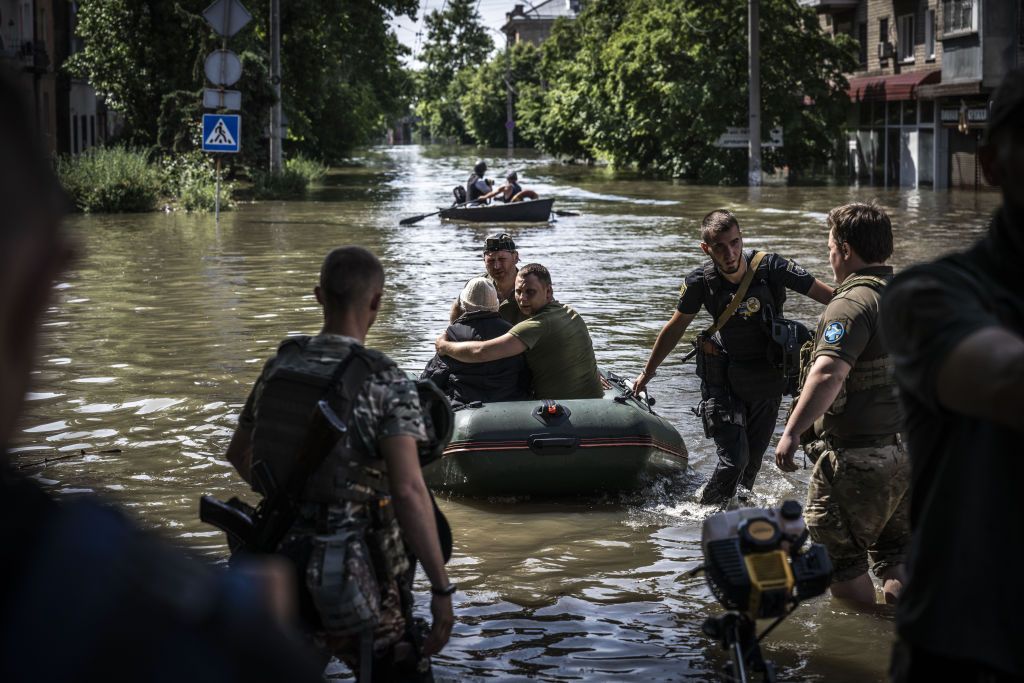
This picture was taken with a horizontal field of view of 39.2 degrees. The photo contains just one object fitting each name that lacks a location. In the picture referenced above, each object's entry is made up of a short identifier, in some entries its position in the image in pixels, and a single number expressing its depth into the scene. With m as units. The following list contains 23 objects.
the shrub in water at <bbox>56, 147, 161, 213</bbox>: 30.98
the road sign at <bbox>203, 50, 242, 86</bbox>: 23.52
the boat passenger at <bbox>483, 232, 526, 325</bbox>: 8.95
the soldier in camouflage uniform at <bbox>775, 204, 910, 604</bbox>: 5.29
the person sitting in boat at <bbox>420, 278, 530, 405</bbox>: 8.37
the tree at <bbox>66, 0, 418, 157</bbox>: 38.22
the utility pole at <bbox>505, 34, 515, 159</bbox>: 97.25
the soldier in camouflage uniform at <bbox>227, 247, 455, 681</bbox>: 3.75
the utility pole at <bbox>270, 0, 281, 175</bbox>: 37.38
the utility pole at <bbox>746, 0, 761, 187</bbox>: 40.74
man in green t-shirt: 8.24
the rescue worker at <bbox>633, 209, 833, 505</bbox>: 7.30
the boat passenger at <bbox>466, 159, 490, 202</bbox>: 32.31
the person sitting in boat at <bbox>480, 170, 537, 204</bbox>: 31.11
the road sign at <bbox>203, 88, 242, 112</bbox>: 23.30
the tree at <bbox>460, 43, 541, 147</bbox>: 107.31
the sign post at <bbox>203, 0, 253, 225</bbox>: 22.72
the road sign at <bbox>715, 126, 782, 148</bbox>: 43.34
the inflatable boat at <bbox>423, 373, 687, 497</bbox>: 8.23
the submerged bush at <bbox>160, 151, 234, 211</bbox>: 32.34
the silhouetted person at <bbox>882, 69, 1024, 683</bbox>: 2.15
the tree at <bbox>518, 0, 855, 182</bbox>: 43.78
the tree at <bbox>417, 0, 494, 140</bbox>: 114.19
